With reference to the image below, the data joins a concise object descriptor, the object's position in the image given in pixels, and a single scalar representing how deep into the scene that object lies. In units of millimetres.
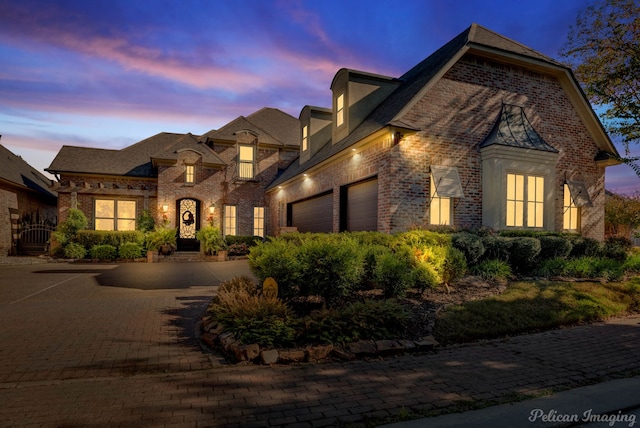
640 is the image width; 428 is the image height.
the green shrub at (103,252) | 17625
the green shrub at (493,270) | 8930
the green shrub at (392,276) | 6962
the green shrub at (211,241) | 18938
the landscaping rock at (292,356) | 4570
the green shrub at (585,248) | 10802
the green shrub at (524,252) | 9625
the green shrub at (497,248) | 9727
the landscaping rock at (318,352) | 4660
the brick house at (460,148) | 10922
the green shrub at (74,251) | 17766
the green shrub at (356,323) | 5047
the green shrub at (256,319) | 4914
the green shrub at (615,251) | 11086
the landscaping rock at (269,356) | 4504
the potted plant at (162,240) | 18688
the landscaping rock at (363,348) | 4805
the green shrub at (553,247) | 10211
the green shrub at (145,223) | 21250
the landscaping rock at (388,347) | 4900
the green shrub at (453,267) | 8023
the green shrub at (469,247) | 9188
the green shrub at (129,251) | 17833
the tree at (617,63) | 10766
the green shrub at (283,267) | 6465
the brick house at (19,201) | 20484
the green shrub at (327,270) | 6492
